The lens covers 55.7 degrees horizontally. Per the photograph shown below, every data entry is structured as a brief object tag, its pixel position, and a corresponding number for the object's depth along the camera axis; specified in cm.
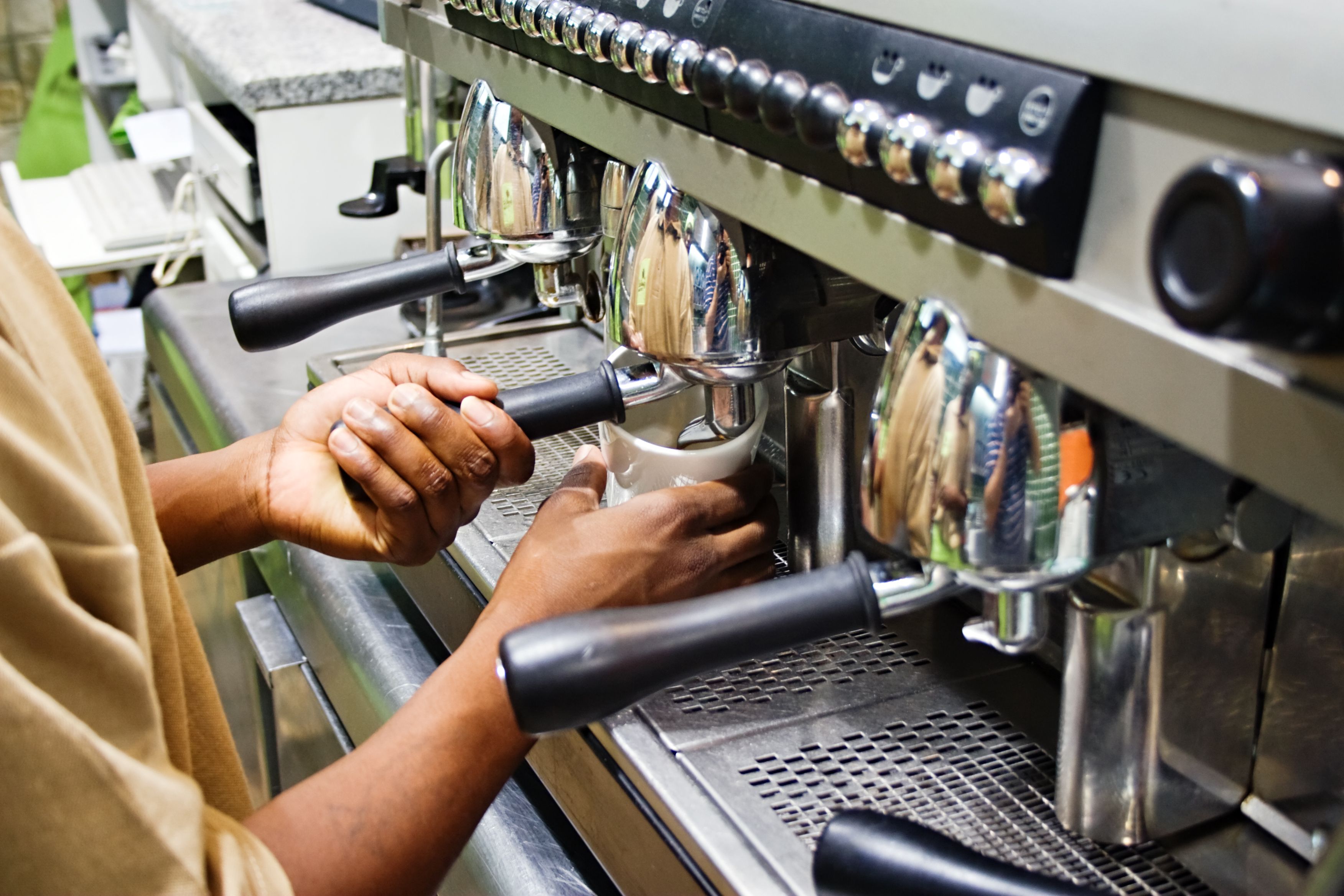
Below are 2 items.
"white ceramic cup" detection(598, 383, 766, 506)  67
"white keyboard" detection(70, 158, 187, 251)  192
